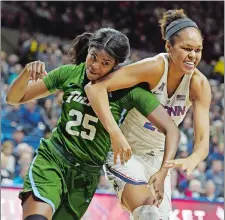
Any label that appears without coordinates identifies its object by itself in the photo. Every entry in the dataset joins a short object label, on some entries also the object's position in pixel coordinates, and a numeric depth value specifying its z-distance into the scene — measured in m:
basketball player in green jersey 5.70
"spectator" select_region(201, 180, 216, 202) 14.45
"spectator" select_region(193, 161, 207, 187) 15.62
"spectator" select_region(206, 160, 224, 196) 15.76
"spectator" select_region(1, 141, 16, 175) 12.52
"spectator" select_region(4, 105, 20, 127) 15.81
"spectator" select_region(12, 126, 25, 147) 14.47
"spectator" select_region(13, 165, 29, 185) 11.54
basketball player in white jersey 5.65
